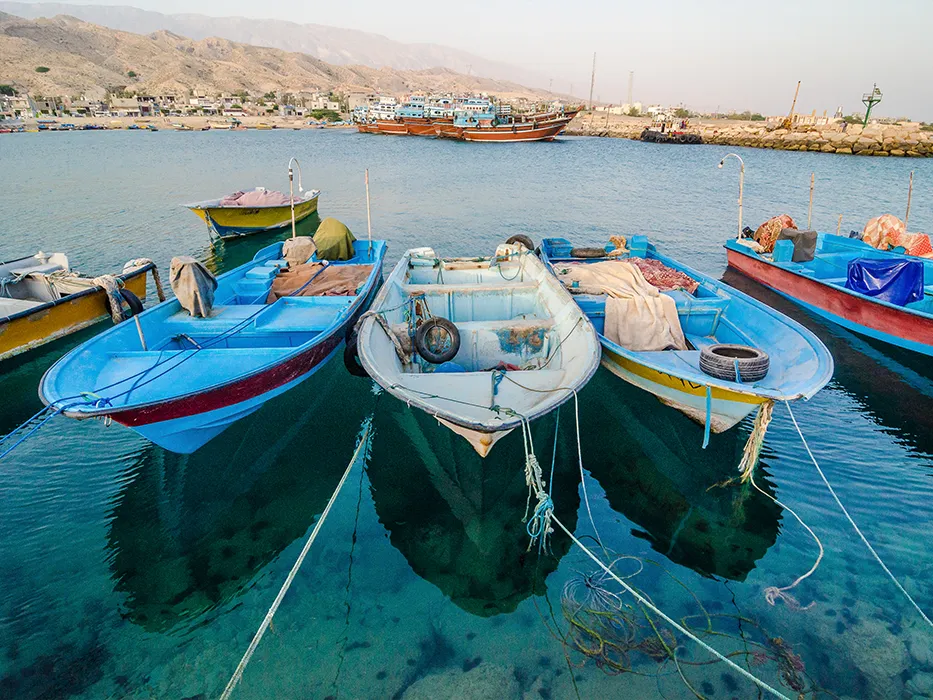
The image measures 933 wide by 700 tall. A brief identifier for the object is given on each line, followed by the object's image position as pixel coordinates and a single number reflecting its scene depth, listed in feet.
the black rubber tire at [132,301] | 43.94
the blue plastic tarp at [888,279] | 39.78
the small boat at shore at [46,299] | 38.17
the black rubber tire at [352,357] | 34.03
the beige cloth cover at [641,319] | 31.81
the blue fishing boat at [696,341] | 24.63
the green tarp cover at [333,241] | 49.55
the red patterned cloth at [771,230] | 59.41
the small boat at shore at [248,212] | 73.31
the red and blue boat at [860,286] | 39.11
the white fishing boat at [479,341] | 22.18
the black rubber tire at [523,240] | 52.81
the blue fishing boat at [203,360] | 22.76
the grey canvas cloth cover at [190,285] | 32.24
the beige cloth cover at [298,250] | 47.47
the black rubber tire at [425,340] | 29.55
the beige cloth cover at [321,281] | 40.24
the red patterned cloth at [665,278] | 38.75
